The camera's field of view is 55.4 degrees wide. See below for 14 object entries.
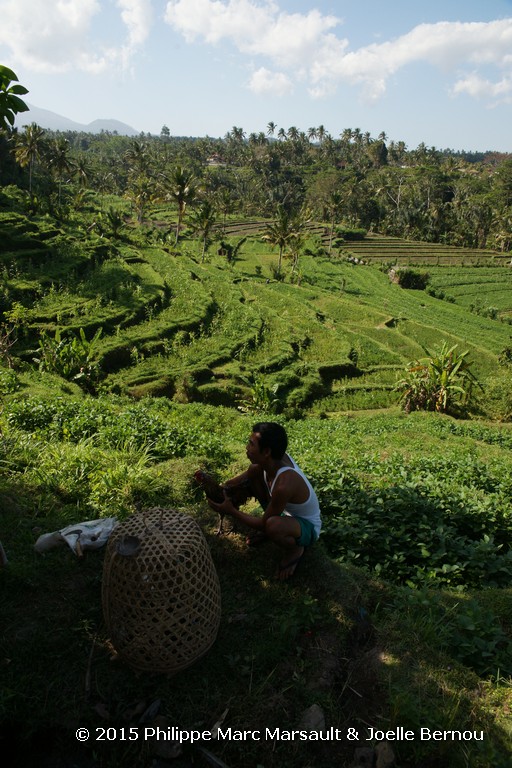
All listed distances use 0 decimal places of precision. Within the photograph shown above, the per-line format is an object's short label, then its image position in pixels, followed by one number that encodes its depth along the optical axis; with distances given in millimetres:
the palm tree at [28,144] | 38000
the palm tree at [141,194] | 47312
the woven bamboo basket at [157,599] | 2980
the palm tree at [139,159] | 55762
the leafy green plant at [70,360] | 14594
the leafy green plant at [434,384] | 17703
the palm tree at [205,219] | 37772
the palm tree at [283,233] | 38438
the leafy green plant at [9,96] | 2787
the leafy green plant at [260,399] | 16141
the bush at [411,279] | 45250
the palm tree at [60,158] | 41062
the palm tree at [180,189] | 34656
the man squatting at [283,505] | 3883
